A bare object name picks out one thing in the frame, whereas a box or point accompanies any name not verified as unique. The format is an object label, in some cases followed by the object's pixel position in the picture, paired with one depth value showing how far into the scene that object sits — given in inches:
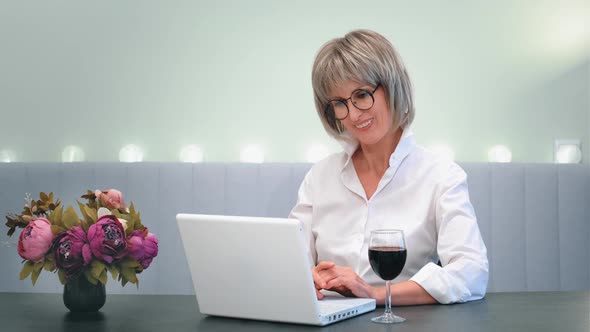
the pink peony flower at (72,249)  62.7
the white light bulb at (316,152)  126.3
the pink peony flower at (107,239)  62.4
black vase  65.7
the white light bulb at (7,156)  131.1
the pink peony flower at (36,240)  63.0
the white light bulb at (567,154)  123.5
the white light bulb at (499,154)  123.4
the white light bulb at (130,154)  126.6
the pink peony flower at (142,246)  64.4
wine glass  57.7
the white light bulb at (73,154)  128.4
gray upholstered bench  109.7
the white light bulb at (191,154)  126.0
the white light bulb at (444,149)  125.3
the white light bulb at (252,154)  125.6
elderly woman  79.9
